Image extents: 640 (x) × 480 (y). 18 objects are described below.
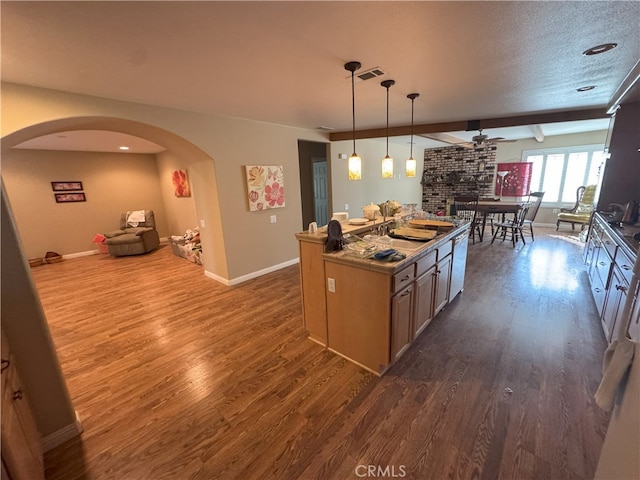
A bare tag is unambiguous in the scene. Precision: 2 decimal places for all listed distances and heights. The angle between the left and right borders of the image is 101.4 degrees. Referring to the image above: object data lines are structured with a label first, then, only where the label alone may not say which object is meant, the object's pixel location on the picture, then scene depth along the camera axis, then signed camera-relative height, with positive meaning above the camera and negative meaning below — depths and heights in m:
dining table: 5.62 -0.78
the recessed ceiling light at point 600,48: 1.77 +0.81
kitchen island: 1.99 -0.98
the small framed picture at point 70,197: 5.68 -0.11
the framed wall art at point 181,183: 6.06 +0.09
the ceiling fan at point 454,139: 5.16 +0.80
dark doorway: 6.20 -0.03
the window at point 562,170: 6.67 -0.01
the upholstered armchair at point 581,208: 6.26 -0.96
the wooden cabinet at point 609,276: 2.08 -1.00
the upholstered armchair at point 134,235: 5.73 -1.01
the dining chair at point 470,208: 5.77 -0.76
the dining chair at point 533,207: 5.68 -0.78
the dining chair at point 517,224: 5.59 -1.10
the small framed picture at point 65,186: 5.59 +0.13
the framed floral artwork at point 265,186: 3.95 -0.05
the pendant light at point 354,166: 2.39 +0.12
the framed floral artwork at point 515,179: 7.43 -0.22
